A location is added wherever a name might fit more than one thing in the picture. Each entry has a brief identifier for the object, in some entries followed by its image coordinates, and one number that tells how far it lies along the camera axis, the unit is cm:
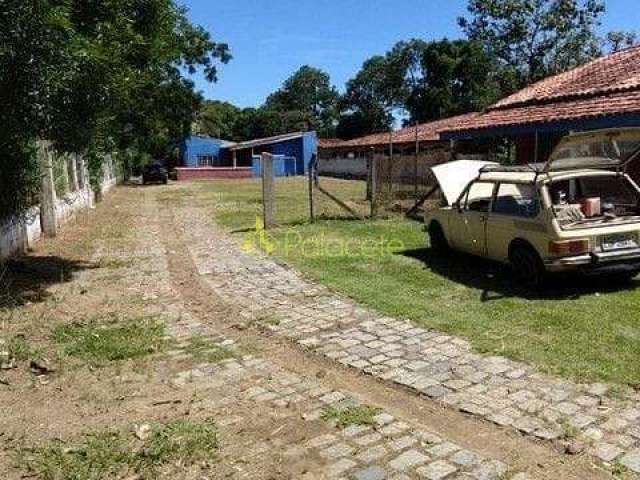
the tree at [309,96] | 10581
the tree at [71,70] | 761
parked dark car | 4022
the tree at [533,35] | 3816
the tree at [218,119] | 7778
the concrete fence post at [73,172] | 1900
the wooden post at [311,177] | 1583
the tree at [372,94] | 8288
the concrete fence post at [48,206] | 1452
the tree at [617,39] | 4181
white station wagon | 764
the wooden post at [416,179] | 1725
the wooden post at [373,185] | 1630
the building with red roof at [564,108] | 1259
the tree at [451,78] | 6053
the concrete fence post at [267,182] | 1531
